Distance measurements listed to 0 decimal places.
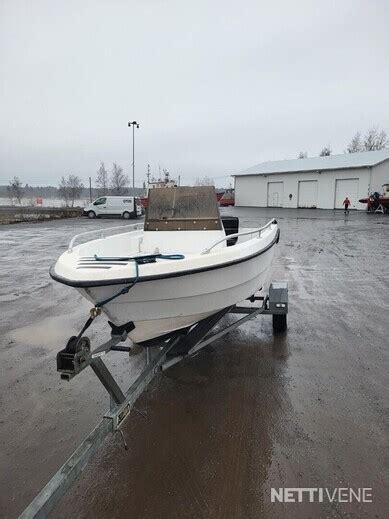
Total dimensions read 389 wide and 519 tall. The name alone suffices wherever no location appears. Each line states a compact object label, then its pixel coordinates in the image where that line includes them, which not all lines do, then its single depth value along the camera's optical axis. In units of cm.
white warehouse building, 3216
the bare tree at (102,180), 6171
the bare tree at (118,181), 5865
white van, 2930
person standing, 2869
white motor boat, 273
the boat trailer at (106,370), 195
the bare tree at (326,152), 6986
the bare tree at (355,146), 6034
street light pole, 3547
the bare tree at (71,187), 6438
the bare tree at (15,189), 6950
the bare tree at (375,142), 5599
